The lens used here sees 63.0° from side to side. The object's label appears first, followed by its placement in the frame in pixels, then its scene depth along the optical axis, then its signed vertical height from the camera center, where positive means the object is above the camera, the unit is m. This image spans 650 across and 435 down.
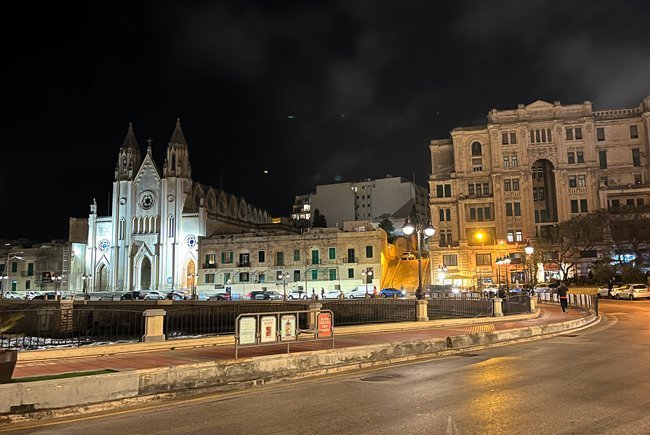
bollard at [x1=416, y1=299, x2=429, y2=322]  23.64 -0.92
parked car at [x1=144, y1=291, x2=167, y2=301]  66.99 +0.07
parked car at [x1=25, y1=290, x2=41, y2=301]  76.04 +0.76
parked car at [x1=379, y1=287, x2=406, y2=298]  57.81 -0.28
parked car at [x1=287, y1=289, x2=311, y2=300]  64.38 -0.21
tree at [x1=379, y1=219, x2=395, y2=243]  100.96 +12.32
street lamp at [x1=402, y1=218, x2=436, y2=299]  23.60 +2.68
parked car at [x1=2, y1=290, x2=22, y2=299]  82.81 +0.88
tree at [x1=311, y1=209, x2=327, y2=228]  116.71 +15.63
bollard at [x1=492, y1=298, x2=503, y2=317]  27.77 -1.00
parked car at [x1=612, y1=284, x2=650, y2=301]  45.22 -0.62
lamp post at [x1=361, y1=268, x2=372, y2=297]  68.31 +2.17
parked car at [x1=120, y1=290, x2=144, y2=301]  67.91 +0.08
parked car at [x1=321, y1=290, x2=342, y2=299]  67.48 -0.26
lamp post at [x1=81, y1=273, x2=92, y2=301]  85.39 +3.04
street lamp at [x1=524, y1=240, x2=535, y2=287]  58.47 +2.99
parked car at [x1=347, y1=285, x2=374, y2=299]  63.60 -0.07
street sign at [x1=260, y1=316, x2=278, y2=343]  11.92 -0.81
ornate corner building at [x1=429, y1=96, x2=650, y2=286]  76.44 +16.73
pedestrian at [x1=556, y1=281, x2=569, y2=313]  30.67 -0.61
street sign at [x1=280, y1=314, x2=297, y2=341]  12.34 -0.80
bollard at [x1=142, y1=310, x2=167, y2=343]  15.79 -0.88
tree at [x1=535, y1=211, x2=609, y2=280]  64.88 +5.95
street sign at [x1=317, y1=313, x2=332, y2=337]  13.49 -0.82
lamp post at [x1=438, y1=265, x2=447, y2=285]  73.33 +2.26
